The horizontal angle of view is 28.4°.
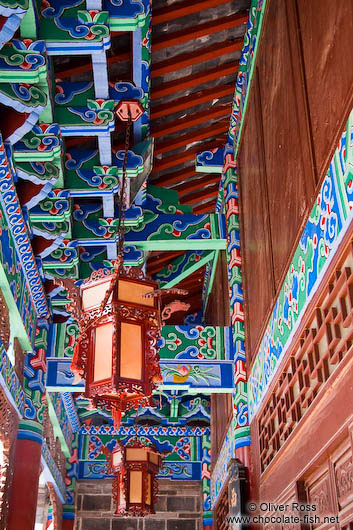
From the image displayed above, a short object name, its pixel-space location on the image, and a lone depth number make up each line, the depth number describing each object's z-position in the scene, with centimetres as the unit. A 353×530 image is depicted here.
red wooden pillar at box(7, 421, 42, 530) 569
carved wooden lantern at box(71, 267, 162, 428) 371
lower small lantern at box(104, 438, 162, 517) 746
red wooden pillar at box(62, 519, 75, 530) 926
